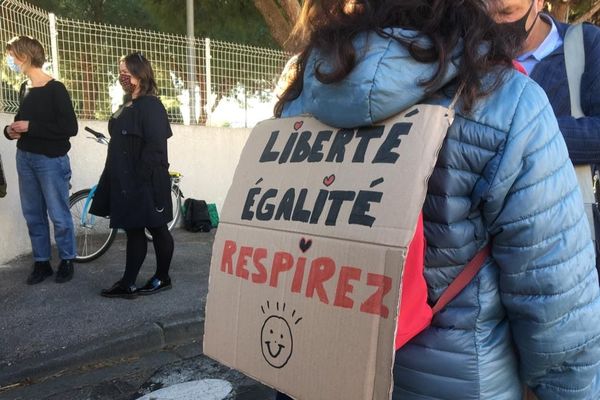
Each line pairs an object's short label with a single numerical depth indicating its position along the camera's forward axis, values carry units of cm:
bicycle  545
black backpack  708
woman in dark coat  393
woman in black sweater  430
